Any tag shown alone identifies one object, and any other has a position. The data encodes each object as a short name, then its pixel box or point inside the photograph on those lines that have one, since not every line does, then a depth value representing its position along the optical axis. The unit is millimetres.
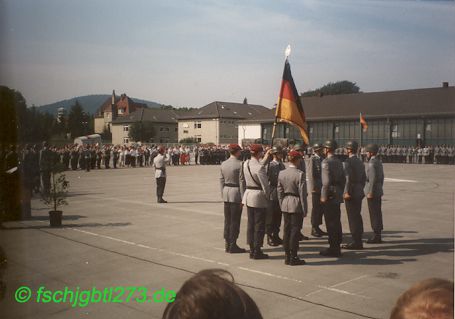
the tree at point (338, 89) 57100
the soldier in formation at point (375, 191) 7746
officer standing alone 12467
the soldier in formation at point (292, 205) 6258
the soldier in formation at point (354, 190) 7387
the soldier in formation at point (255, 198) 6596
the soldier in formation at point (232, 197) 6957
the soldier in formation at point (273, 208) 7730
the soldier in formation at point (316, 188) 8422
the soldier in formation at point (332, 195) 6805
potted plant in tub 8680
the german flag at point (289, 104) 7020
